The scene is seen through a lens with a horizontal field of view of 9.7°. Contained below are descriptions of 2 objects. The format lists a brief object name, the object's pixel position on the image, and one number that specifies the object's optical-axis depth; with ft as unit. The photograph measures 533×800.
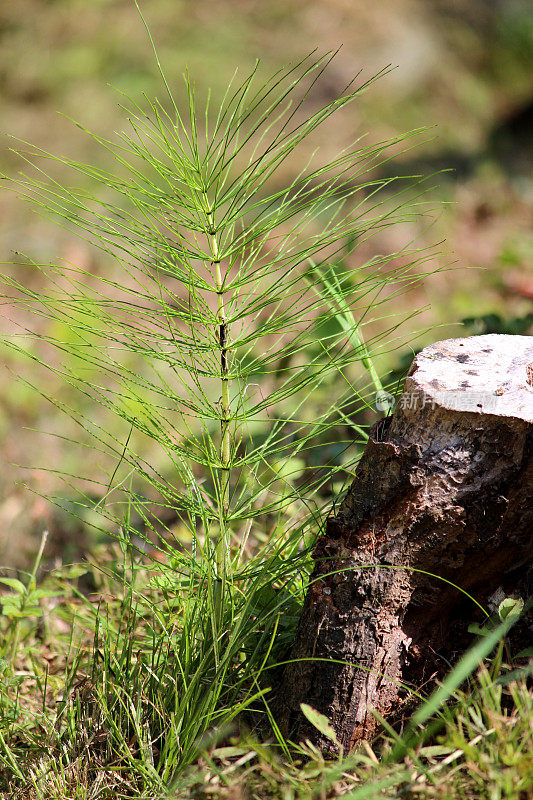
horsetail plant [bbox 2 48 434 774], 7.50
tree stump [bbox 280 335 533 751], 7.41
